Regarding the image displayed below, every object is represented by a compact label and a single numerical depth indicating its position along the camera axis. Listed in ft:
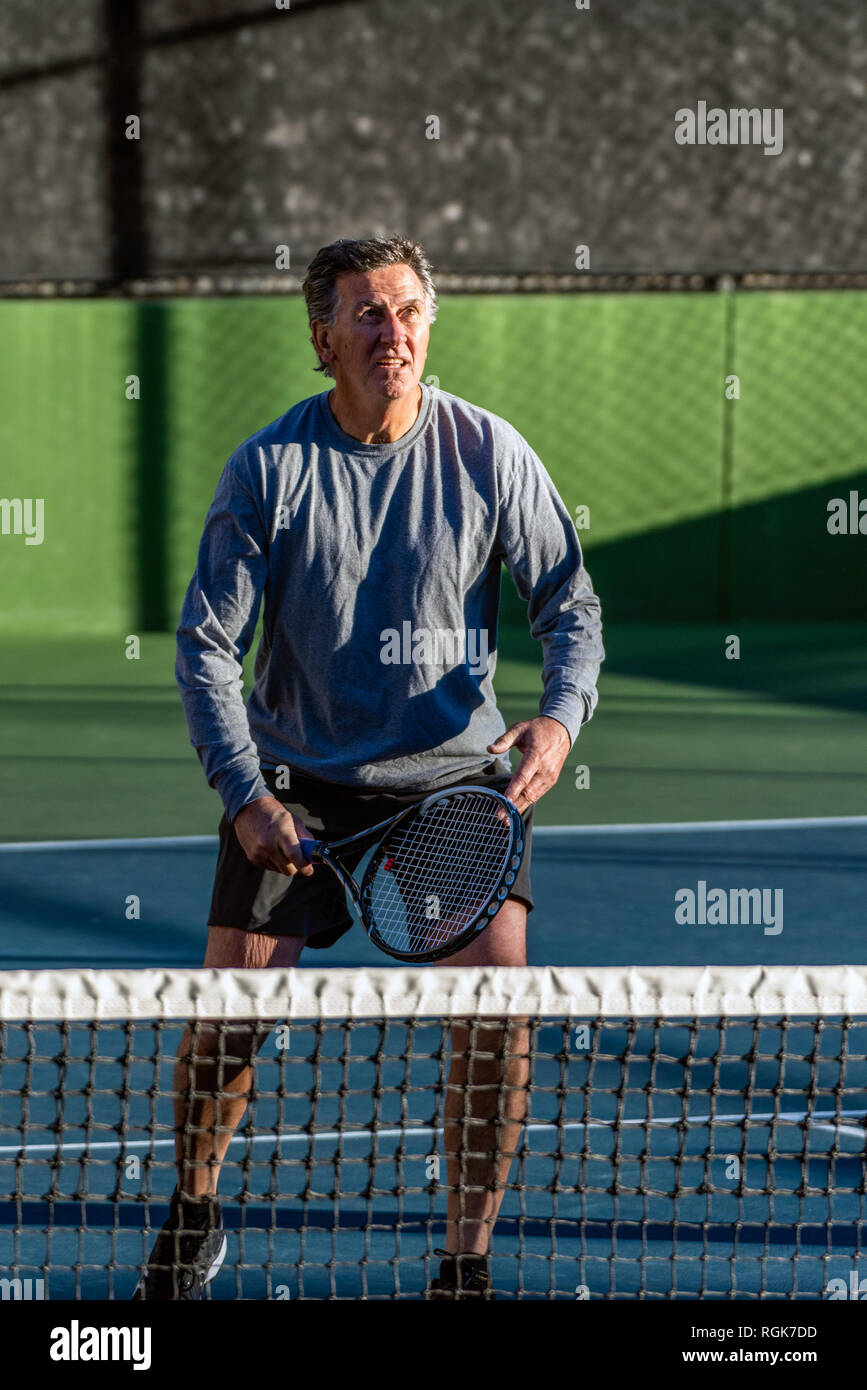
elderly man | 23.12
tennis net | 20.54
